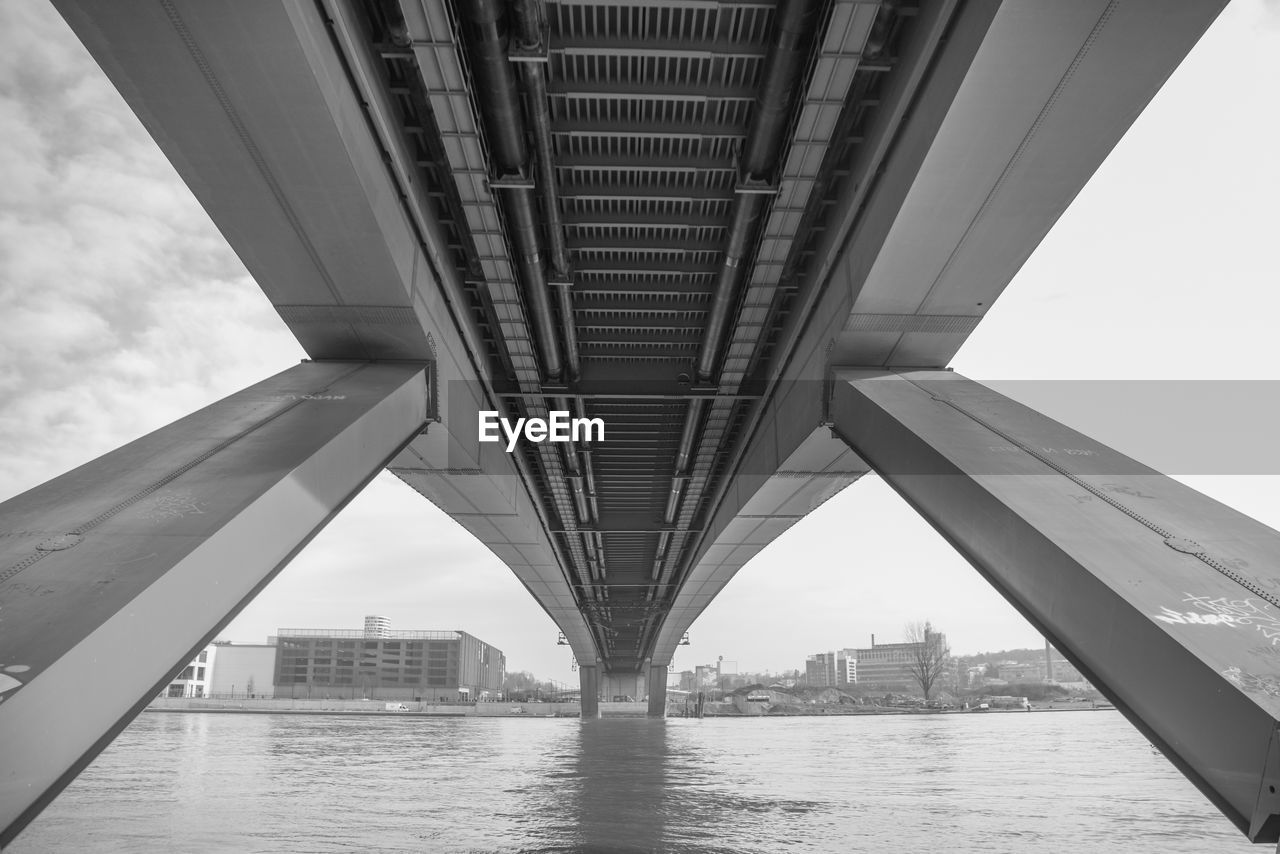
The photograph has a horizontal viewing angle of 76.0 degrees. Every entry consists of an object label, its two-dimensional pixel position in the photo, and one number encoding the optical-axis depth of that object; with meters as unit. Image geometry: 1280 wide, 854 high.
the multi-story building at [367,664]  114.38
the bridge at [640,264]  6.68
